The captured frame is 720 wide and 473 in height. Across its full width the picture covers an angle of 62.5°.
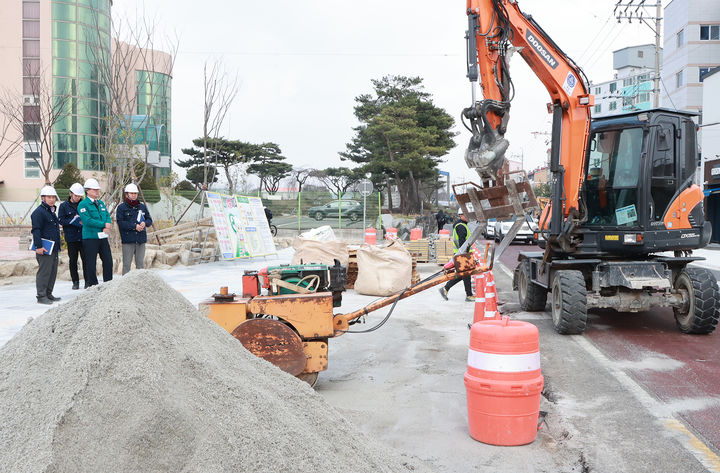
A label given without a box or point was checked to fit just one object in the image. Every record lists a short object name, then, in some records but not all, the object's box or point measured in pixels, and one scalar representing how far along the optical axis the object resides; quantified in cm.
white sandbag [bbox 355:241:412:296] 1220
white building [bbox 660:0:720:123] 4978
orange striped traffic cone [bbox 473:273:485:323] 738
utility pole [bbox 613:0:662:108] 3166
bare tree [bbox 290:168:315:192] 6662
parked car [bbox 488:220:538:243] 2792
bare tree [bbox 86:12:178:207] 1738
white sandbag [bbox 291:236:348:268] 1376
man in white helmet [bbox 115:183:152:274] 1072
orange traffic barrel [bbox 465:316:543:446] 432
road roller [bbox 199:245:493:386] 535
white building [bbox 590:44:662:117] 9494
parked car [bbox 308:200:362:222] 3256
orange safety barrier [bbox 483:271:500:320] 695
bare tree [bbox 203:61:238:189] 2173
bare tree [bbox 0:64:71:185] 1995
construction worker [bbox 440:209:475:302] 1148
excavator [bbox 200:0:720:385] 802
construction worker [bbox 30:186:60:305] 957
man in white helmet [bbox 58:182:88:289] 1057
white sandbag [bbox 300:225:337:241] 1595
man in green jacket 1001
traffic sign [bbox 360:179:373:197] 2673
